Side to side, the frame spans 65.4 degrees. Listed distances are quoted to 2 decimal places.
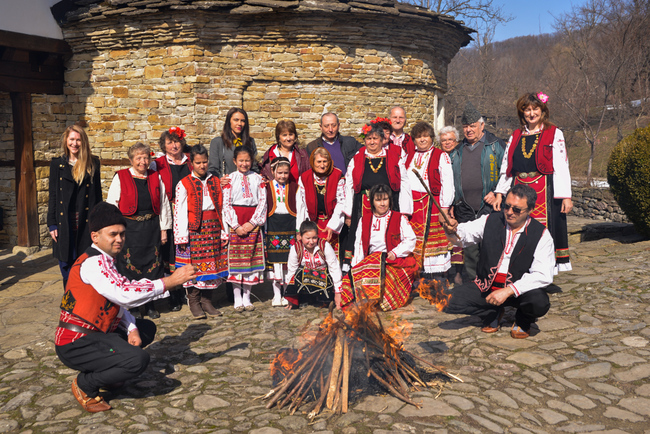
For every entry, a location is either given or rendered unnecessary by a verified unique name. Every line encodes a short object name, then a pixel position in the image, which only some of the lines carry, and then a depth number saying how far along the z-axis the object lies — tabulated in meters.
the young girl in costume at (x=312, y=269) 5.46
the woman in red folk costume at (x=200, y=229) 5.43
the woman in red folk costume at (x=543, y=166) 5.19
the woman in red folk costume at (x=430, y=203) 5.89
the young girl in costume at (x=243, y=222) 5.55
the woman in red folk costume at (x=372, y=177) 5.66
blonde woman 5.36
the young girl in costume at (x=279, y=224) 5.72
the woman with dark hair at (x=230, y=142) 5.87
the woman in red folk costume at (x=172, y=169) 5.59
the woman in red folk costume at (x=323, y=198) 5.67
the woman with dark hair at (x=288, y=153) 5.86
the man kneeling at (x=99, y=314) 3.31
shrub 8.03
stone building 8.33
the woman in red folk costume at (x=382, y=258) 5.40
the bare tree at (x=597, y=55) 17.21
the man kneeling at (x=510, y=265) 4.17
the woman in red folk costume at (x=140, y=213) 5.25
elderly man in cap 5.90
